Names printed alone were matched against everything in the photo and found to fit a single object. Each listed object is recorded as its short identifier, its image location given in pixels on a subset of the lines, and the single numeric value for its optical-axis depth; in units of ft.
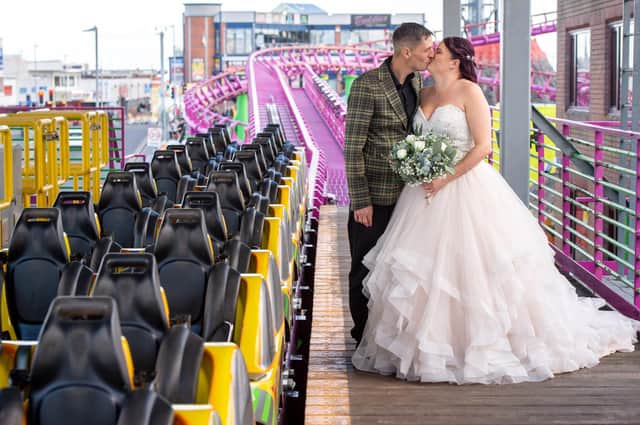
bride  17.35
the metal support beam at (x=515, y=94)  25.62
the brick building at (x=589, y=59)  55.77
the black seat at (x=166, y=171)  32.12
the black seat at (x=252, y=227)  19.85
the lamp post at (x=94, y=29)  148.46
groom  18.17
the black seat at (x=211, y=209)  18.47
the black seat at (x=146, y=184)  27.68
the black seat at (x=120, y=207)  23.73
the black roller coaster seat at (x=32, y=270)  16.49
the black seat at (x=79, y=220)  19.76
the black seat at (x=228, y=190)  22.71
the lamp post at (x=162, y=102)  175.64
